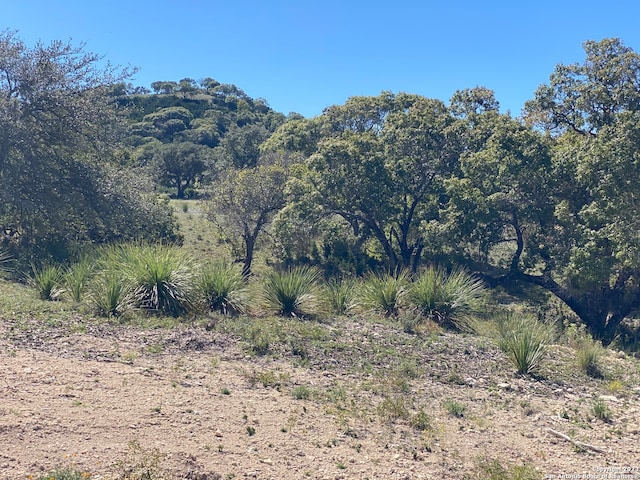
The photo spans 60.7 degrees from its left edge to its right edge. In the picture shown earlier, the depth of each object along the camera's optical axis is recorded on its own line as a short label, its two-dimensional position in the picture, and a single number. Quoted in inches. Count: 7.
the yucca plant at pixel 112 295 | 338.6
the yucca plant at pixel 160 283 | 357.7
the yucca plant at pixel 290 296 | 392.8
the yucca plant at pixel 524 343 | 300.8
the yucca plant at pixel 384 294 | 424.2
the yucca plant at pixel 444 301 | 410.3
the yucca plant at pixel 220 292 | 375.2
